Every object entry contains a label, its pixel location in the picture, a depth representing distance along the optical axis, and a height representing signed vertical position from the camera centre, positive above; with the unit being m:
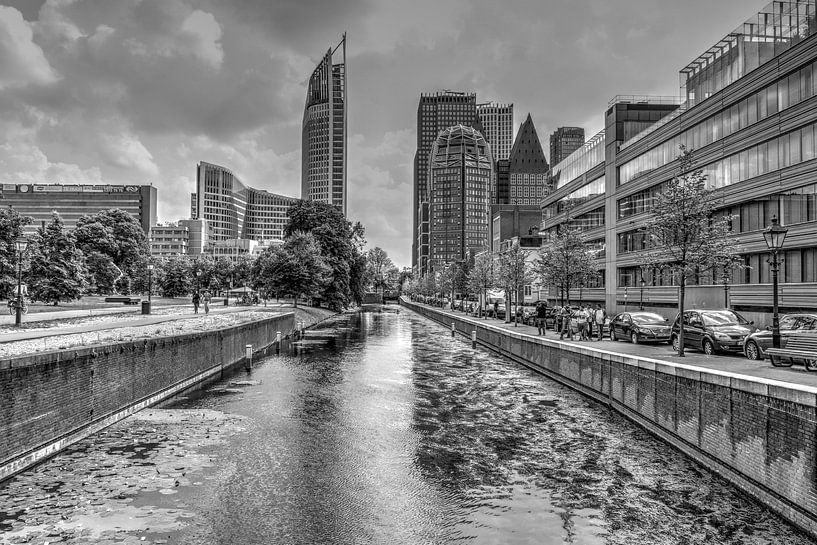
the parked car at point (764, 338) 18.47 -1.76
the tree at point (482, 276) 69.12 +0.70
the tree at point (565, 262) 38.53 +1.33
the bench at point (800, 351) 14.18 -1.72
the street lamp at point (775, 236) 19.41 +1.54
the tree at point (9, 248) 41.22 +2.34
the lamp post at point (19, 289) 28.40 -0.42
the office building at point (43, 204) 197.75 +26.02
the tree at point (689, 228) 20.97 +1.99
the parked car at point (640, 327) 26.11 -2.10
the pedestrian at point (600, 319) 28.39 -1.83
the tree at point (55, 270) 49.09 +0.92
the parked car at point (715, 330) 20.30 -1.72
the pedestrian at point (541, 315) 33.94 -2.00
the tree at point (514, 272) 50.78 +0.85
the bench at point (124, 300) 59.77 -1.98
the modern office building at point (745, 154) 34.66 +9.22
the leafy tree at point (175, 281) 94.38 +0.02
